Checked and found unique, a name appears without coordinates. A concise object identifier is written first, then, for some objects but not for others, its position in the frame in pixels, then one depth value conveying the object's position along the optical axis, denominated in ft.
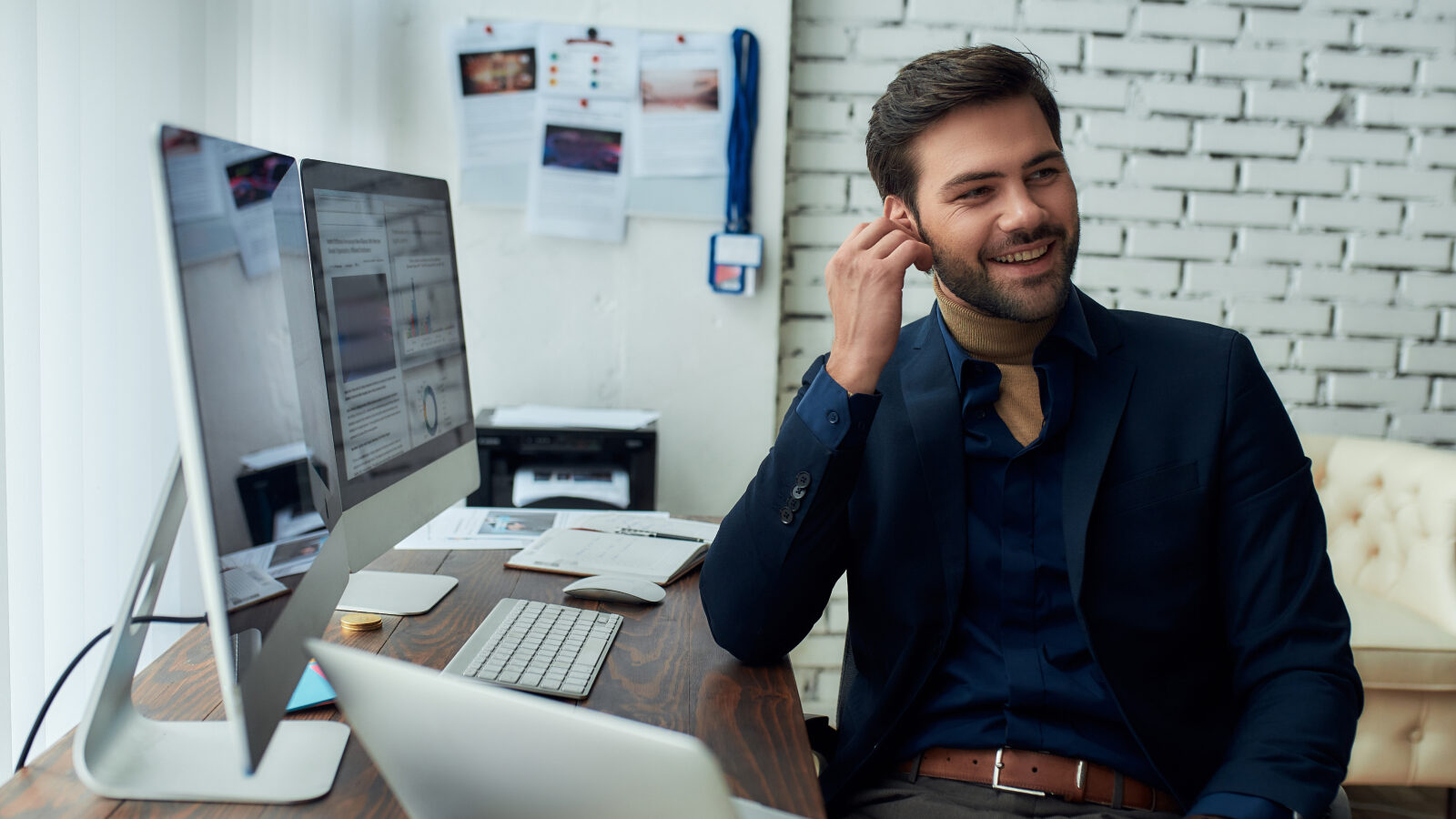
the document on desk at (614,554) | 4.72
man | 3.68
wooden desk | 2.59
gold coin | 3.86
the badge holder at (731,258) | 8.48
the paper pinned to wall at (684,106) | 8.38
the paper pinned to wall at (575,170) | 8.46
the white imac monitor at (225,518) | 2.03
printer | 7.38
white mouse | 4.27
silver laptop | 1.83
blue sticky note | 3.09
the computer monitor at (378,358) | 3.22
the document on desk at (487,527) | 5.16
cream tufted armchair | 7.18
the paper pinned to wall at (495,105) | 8.30
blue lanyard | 8.35
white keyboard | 3.37
